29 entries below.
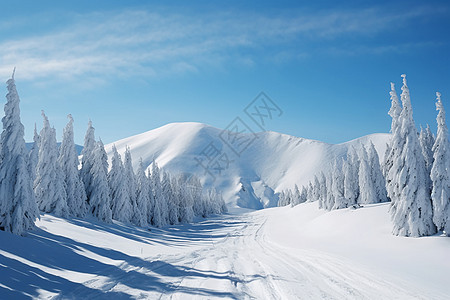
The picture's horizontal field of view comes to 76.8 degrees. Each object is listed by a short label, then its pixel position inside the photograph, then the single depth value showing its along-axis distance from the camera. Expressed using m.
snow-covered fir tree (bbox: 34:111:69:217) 31.09
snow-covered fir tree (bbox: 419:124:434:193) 23.72
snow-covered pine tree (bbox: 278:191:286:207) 167.50
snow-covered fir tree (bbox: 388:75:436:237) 20.84
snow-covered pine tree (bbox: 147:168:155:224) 48.75
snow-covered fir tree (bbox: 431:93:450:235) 19.78
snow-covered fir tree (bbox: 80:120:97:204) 40.16
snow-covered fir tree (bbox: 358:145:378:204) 56.10
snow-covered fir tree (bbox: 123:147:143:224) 43.16
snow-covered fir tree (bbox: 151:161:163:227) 48.27
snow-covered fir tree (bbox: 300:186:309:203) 131.88
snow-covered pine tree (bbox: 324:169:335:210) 61.47
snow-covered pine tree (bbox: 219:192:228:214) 141.94
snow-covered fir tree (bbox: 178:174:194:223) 64.06
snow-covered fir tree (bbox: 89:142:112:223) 36.34
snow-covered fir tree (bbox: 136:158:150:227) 45.54
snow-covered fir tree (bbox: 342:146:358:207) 58.34
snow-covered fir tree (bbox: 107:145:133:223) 40.88
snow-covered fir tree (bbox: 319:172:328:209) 66.89
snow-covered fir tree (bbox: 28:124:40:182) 21.68
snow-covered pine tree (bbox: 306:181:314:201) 104.85
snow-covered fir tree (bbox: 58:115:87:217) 34.76
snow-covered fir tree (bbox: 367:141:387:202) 56.50
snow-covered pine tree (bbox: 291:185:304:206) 129.25
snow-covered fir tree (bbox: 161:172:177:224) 57.03
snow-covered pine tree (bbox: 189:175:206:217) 88.62
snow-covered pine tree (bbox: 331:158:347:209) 57.44
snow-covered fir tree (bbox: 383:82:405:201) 24.22
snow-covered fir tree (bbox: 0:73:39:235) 16.36
